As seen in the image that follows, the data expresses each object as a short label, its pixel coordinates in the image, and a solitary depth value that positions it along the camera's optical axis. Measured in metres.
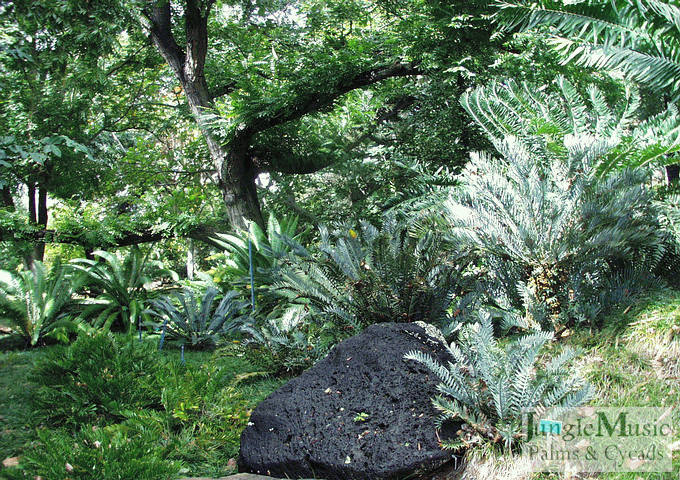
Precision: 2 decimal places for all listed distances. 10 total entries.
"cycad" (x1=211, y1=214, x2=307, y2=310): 6.98
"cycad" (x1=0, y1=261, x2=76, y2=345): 6.25
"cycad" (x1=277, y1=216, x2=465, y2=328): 4.14
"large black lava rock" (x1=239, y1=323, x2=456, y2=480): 2.42
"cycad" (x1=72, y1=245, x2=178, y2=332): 7.13
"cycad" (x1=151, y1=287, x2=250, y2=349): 5.89
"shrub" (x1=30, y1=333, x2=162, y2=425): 3.19
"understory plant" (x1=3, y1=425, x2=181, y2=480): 2.09
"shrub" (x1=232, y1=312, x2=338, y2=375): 4.01
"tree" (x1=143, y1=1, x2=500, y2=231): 7.79
